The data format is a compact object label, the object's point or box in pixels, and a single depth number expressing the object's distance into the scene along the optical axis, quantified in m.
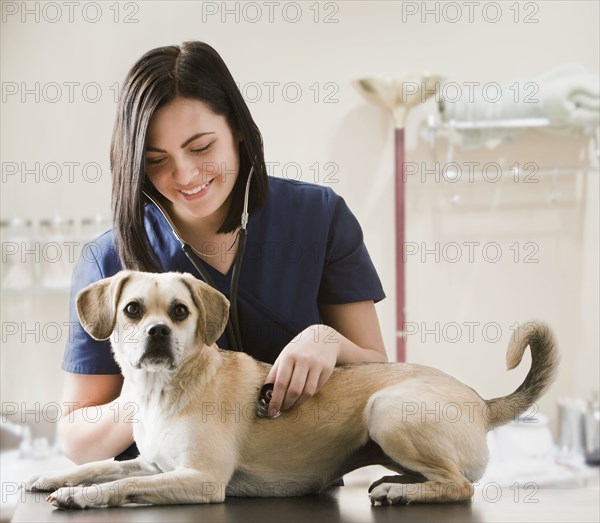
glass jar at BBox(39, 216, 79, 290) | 2.90
